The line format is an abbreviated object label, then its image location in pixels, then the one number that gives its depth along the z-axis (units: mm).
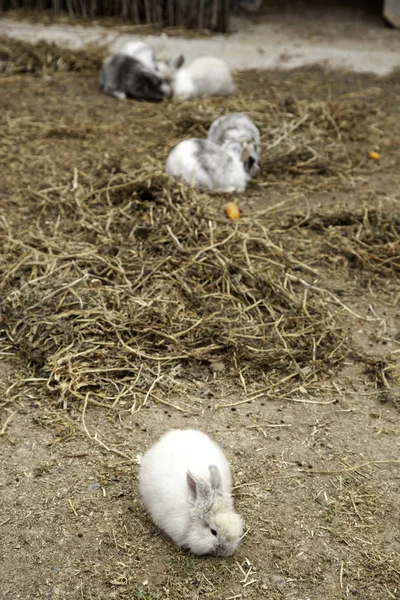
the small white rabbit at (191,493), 3441
